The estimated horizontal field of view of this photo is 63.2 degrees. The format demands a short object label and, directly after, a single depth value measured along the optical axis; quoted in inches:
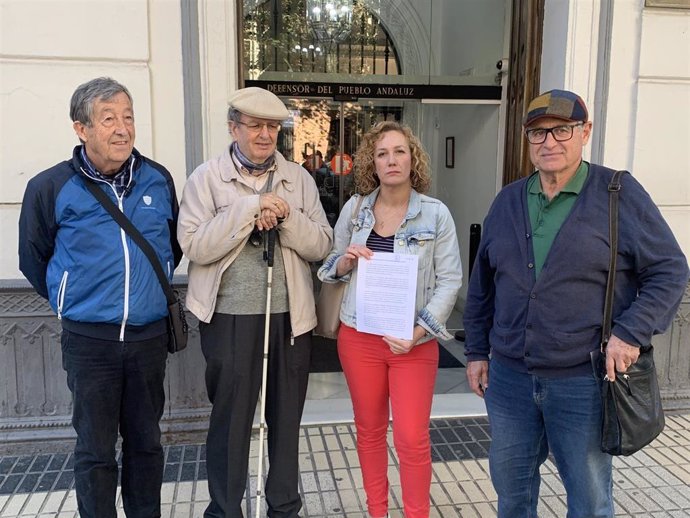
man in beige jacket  96.6
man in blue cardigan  77.6
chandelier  277.7
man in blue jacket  92.9
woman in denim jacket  102.1
